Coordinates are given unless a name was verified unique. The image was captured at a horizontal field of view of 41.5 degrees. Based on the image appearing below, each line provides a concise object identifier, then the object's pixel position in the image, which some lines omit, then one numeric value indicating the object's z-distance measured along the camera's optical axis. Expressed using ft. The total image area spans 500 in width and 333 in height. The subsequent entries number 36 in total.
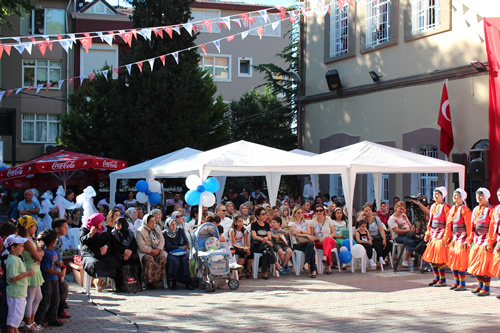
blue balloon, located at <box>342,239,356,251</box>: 43.95
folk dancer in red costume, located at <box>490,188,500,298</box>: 32.60
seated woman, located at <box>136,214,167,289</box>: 37.42
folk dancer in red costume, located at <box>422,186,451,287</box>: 36.60
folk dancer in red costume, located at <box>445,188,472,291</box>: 35.27
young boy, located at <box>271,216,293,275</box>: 43.27
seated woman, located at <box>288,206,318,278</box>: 42.66
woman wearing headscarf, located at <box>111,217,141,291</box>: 36.45
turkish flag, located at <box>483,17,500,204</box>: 50.21
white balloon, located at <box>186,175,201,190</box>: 42.70
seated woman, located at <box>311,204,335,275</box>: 43.50
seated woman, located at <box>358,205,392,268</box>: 45.39
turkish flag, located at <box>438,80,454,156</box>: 55.57
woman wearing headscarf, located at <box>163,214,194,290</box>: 37.88
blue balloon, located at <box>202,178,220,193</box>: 42.11
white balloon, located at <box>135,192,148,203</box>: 53.11
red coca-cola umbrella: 55.93
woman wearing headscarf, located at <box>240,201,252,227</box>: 46.46
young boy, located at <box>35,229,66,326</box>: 27.09
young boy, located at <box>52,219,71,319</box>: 28.96
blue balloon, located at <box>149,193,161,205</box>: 52.80
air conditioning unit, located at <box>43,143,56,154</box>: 113.04
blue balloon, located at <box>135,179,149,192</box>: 52.00
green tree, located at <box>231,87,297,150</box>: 97.50
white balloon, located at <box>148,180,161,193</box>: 51.78
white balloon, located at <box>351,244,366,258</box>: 42.98
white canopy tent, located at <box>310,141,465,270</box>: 43.98
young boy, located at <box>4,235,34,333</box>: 24.35
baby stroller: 36.99
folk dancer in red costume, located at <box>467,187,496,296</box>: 33.27
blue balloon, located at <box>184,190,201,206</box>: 41.73
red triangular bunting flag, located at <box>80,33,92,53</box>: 40.78
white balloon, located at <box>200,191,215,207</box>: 41.63
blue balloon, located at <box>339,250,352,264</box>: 43.34
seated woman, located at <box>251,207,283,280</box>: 41.96
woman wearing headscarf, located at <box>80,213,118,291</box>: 35.29
